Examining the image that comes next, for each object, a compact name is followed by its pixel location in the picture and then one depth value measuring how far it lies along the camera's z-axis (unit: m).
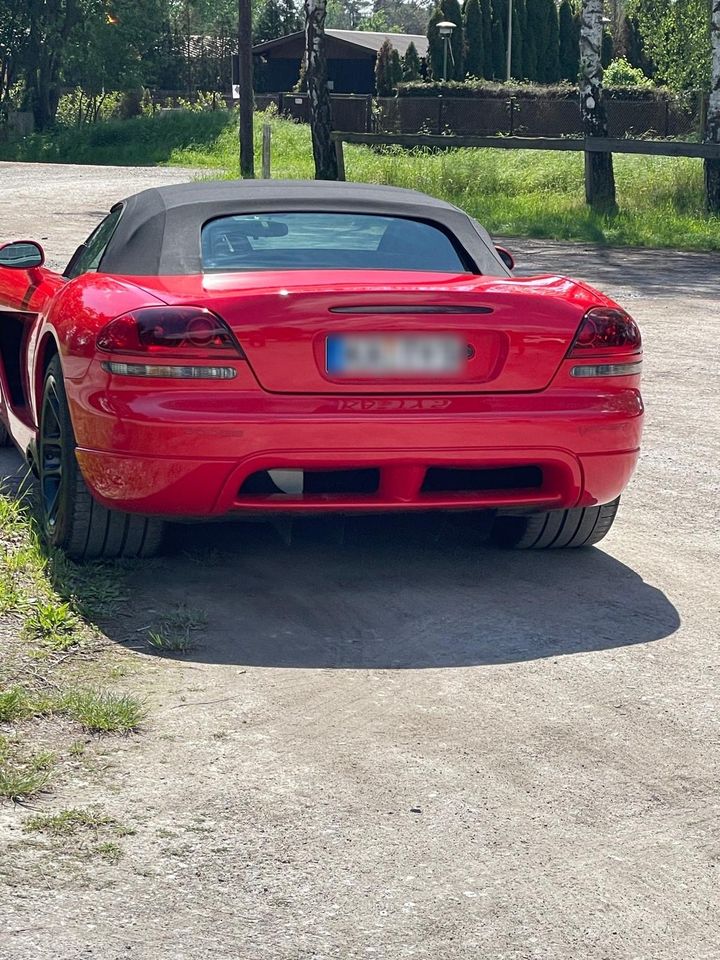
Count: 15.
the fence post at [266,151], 26.31
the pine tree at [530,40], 59.47
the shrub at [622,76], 57.69
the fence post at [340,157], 25.12
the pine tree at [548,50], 60.16
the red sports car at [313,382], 4.65
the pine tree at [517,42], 59.06
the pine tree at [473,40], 58.78
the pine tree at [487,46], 59.47
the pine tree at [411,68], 57.88
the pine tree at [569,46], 60.09
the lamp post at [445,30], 55.09
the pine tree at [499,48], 59.94
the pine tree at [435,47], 58.34
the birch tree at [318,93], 25.73
